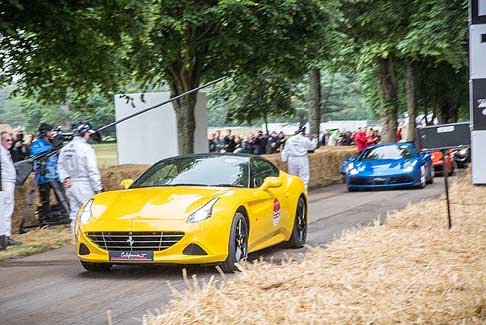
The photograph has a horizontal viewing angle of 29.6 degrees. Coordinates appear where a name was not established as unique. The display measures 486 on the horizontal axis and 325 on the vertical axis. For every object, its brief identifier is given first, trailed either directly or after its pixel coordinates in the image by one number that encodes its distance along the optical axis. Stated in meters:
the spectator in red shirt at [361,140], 32.91
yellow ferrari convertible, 10.06
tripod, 15.40
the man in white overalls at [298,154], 20.62
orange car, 30.98
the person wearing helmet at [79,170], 13.09
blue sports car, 24.39
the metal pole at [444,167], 11.83
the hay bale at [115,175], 18.38
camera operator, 15.80
